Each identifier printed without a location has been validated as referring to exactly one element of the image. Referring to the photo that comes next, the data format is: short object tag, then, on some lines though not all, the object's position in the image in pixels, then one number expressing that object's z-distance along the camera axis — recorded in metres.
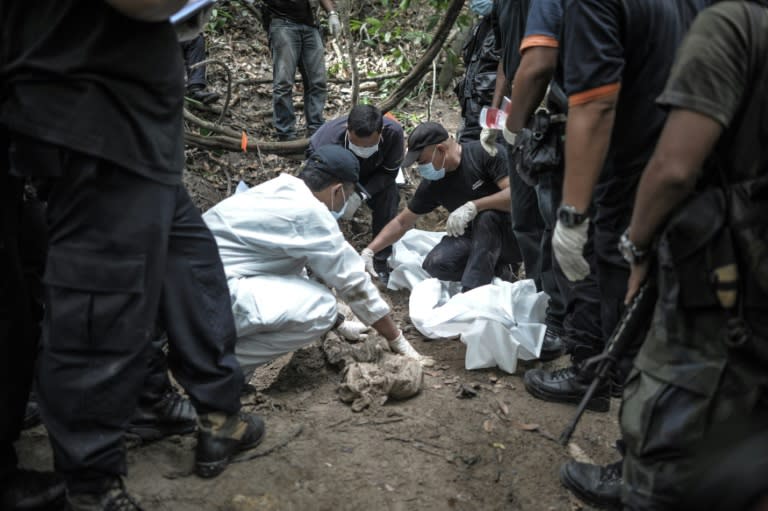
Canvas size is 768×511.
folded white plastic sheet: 3.23
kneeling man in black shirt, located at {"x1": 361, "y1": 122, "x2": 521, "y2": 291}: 4.12
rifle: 1.84
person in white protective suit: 2.67
